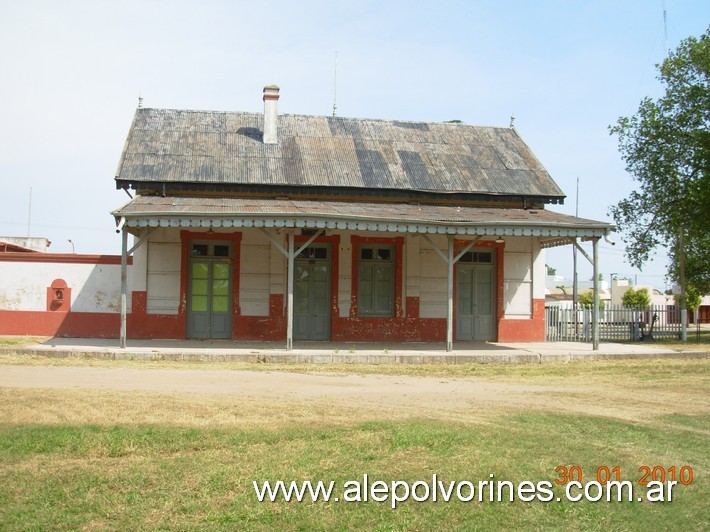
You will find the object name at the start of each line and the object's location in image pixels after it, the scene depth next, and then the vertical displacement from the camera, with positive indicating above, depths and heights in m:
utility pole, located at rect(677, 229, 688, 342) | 22.91 -0.10
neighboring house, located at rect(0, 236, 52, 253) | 29.78 +2.55
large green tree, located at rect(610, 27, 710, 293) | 23.19 +5.12
